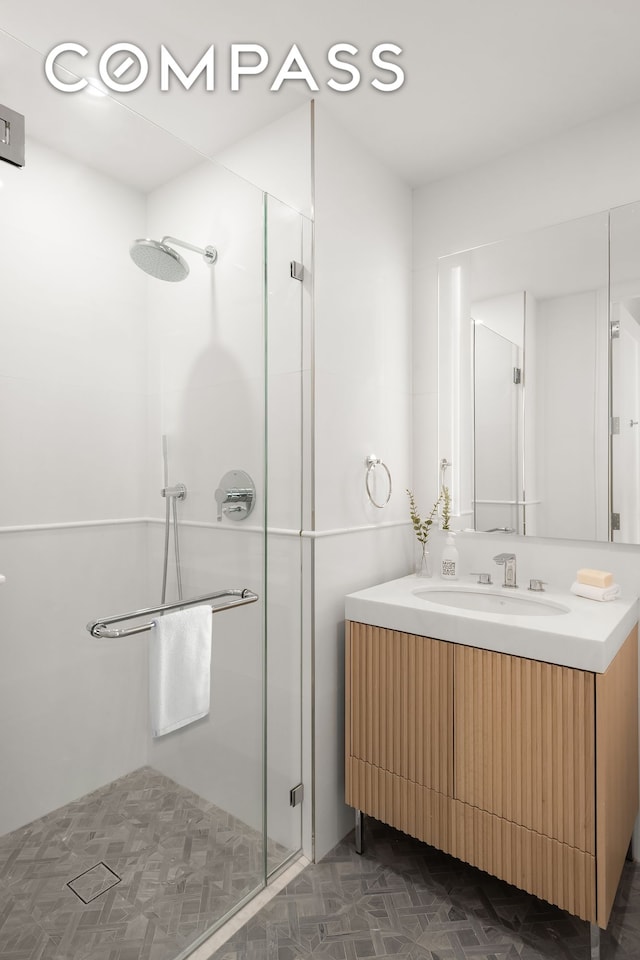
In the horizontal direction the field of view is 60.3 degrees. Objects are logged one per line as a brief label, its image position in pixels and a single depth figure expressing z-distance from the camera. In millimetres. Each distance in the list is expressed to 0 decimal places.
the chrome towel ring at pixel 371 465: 2135
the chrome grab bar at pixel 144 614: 1303
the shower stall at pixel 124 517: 1185
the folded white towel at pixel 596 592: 1796
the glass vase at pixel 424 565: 2256
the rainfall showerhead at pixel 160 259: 1364
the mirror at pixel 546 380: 1899
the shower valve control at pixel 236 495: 1621
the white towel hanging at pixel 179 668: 1399
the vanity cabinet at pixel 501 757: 1432
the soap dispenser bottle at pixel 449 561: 2203
